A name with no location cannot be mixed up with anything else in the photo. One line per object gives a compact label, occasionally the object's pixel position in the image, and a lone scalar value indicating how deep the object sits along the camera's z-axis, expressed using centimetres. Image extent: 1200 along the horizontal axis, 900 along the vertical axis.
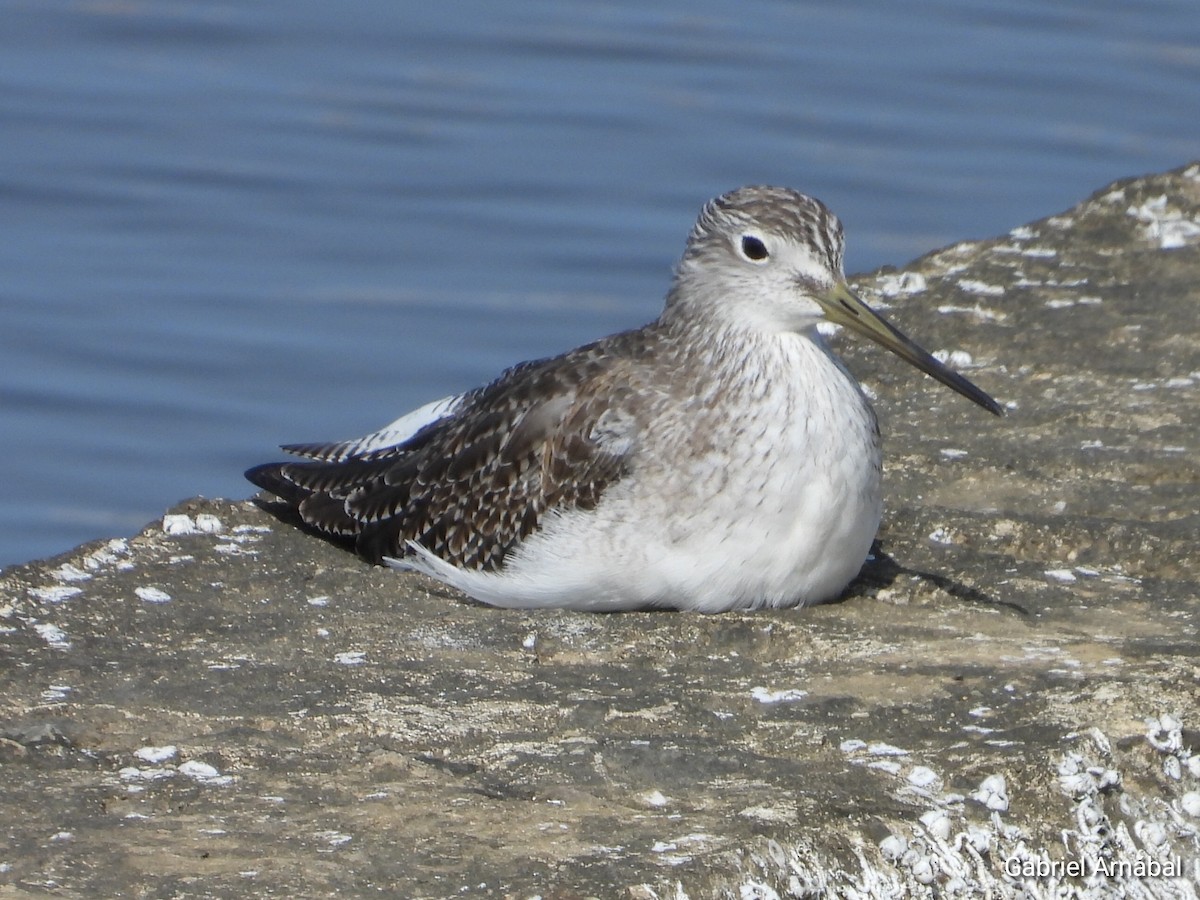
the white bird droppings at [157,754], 956
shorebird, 1172
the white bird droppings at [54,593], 1183
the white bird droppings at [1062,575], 1199
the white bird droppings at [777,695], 1028
